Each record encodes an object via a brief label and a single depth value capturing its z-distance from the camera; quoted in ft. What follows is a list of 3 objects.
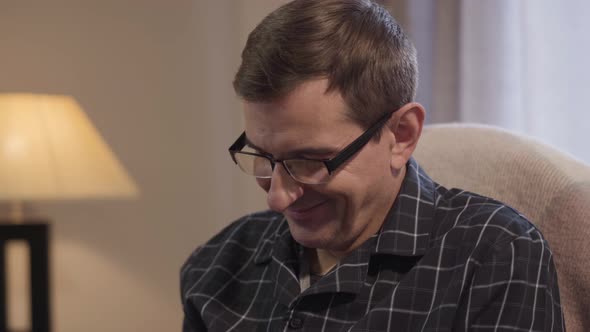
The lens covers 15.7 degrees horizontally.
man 7.70
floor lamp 9.36
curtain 9.09
